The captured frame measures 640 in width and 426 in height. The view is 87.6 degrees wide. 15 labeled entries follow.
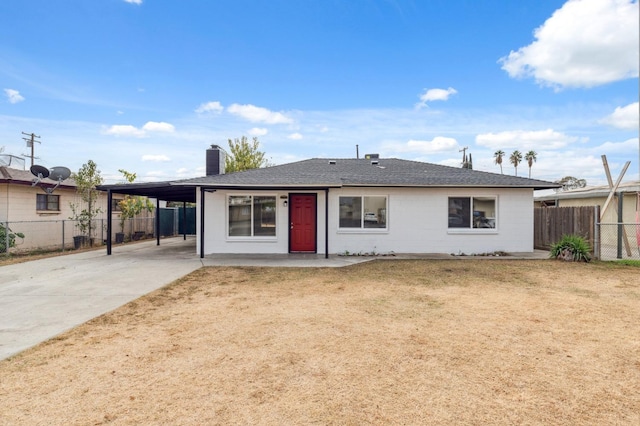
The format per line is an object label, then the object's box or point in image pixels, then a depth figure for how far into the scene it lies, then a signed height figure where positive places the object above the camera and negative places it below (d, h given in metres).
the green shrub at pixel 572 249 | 10.76 -1.15
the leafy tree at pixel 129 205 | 17.53 +0.45
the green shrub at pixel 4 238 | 11.76 -0.91
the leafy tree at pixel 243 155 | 31.72 +5.61
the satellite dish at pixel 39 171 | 13.35 +1.69
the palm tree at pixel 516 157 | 56.69 +9.73
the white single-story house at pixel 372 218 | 12.13 -0.14
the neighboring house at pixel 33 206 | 12.73 +0.29
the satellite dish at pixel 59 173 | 13.99 +1.69
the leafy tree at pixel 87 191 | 14.66 +1.03
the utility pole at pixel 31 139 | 26.93 +6.09
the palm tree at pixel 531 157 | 55.22 +9.61
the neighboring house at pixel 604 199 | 14.02 +0.78
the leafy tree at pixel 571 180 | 48.38 +5.36
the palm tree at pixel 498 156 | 57.56 +10.17
